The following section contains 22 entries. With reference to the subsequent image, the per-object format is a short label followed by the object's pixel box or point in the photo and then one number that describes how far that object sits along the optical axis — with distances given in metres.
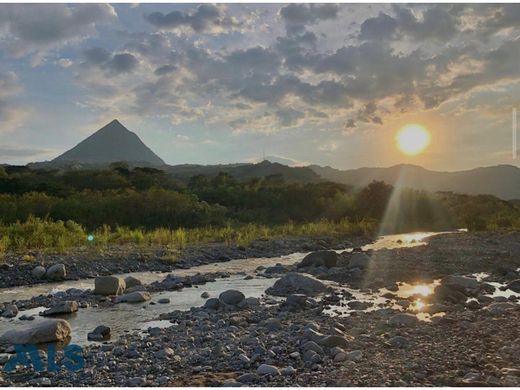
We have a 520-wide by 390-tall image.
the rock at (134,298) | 13.14
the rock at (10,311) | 11.51
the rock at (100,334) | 9.56
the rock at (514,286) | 14.35
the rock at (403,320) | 9.73
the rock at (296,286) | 14.12
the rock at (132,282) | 15.46
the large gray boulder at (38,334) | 9.05
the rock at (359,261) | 18.52
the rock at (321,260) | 19.20
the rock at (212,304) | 12.00
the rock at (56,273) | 16.67
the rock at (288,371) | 7.04
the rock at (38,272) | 16.61
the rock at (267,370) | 7.00
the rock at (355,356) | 7.51
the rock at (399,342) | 8.27
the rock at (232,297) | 12.25
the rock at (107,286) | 14.06
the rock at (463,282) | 14.15
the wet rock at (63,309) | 11.67
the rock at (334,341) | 8.26
